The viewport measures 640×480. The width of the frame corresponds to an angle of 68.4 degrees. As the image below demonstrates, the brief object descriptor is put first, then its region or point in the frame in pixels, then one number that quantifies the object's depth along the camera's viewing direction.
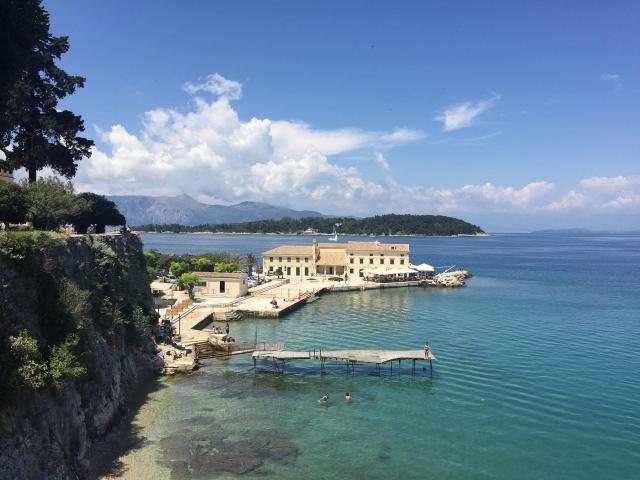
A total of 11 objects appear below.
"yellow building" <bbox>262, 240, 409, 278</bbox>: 86.81
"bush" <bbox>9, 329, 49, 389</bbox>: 15.32
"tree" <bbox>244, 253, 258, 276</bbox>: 94.51
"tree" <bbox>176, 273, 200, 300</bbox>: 56.80
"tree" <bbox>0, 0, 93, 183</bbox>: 31.39
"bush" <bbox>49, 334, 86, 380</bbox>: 17.14
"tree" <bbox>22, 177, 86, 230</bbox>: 26.67
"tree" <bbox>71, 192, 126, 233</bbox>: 36.81
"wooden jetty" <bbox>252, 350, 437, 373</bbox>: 32.84
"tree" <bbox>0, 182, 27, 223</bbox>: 23.70
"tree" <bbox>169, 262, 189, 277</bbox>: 69.88
